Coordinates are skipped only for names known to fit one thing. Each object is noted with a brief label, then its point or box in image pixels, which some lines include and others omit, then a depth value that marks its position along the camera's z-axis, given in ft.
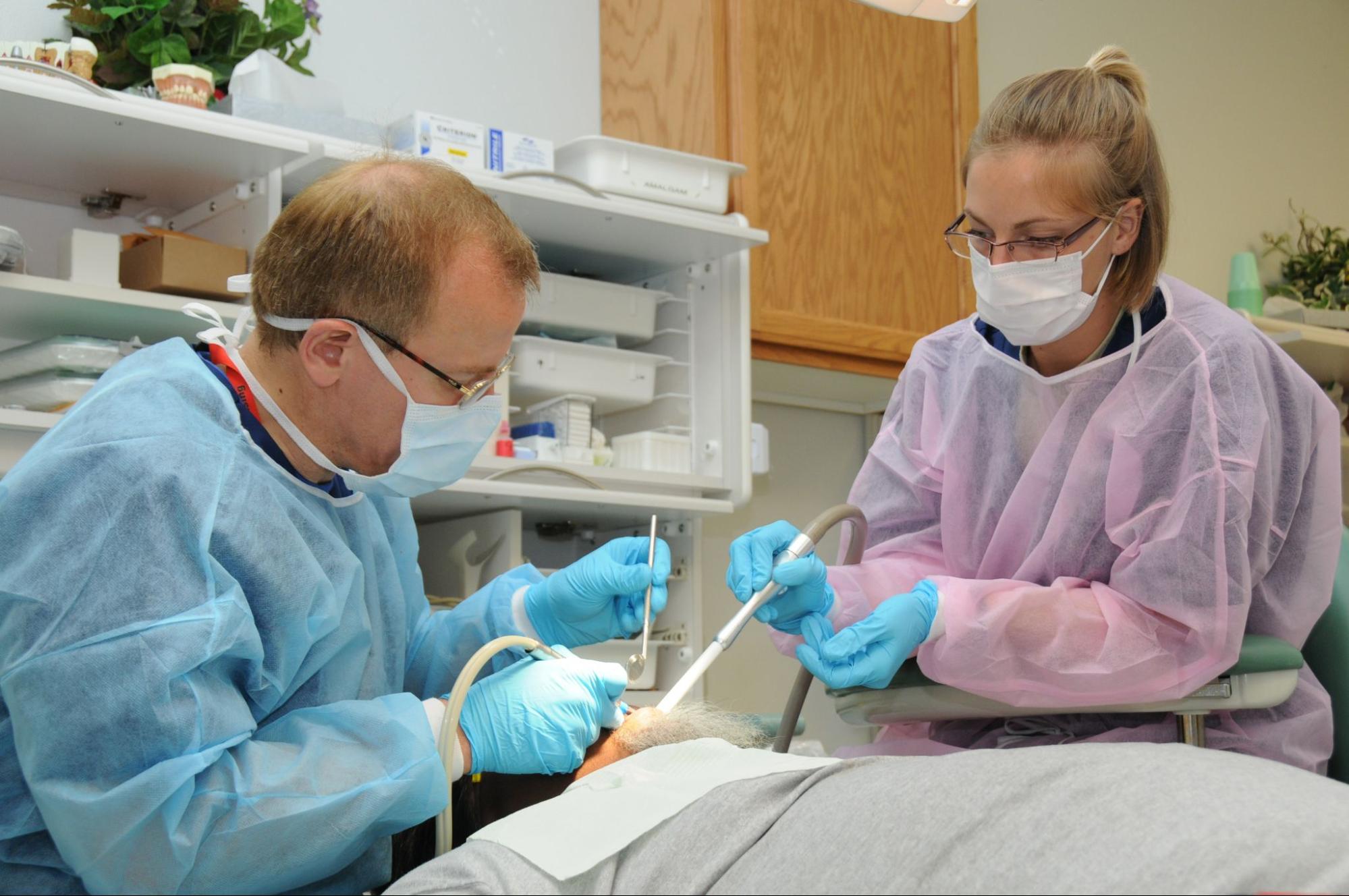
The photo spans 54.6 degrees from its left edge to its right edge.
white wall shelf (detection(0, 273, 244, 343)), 5.84
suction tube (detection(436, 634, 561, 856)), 3.92
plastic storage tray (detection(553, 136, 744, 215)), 7.80
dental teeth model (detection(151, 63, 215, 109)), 6.59
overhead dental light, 6.39
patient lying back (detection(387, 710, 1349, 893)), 2.48
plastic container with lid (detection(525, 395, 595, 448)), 7.66
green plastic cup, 11.76
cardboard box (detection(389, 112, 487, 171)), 7.11
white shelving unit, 6.09
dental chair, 4.64
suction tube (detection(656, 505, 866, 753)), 4.69
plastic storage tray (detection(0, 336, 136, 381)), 5.90
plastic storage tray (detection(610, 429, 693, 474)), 7.97
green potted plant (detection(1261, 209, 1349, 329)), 11.95
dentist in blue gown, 3.36
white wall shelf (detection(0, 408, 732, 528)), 6.95
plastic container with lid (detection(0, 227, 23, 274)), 5.72
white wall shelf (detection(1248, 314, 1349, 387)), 10.10
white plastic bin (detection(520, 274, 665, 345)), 7.62
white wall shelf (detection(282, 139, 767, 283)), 6.93
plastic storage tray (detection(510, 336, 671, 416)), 7.49
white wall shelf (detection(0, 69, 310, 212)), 5.92
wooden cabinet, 8.55
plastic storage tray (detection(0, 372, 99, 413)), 5.86
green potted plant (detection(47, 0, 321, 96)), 6.99
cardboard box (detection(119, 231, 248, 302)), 6.09
